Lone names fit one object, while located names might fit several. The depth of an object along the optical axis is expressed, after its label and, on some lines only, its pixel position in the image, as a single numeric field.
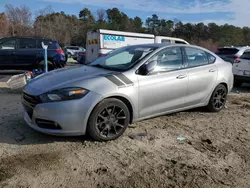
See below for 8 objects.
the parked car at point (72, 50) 23.10
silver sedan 2.83
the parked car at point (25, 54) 8.25
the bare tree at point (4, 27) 25.74
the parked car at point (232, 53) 7.97
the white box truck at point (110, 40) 9.40
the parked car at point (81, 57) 14.65
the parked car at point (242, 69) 7.06
